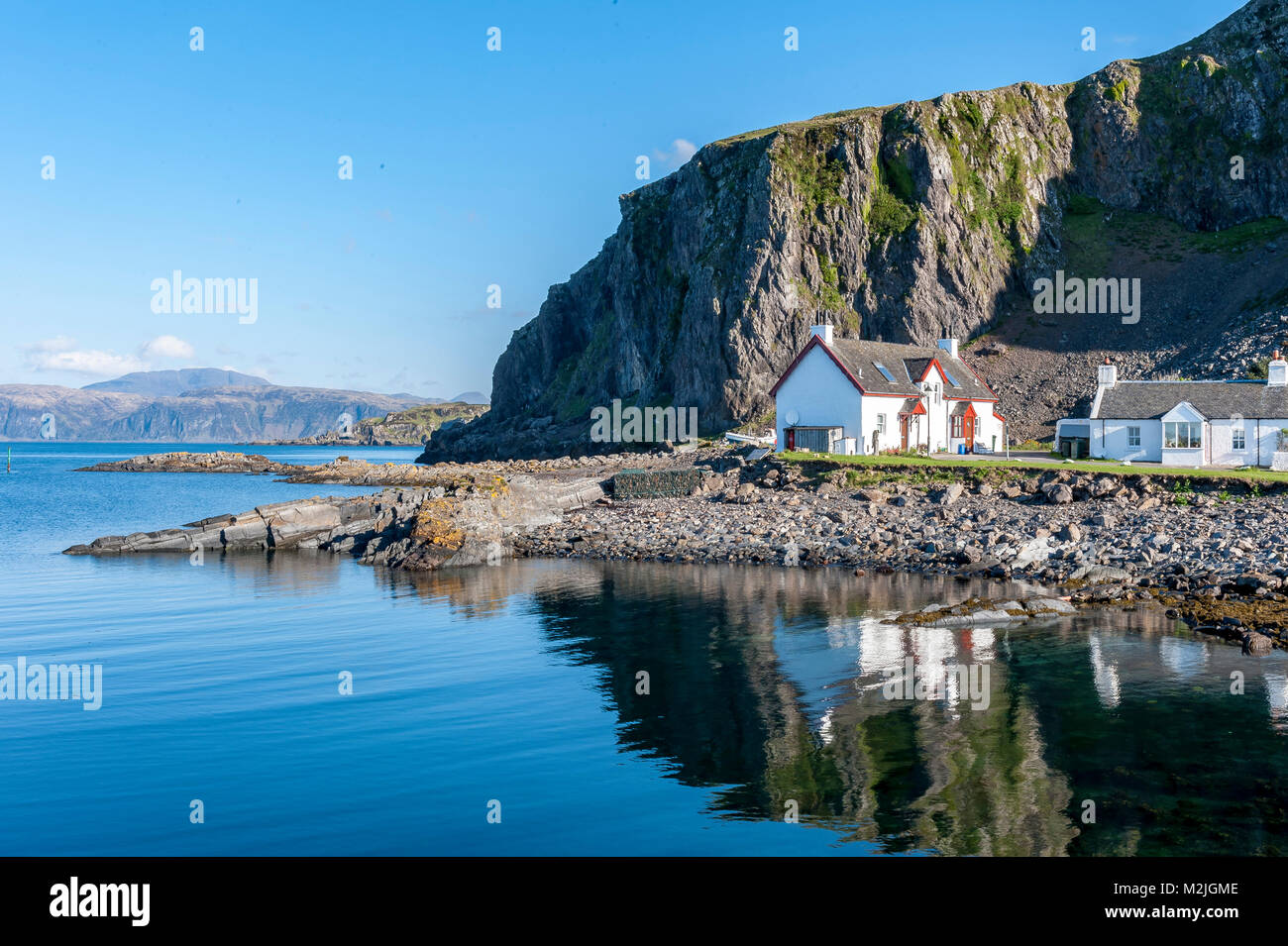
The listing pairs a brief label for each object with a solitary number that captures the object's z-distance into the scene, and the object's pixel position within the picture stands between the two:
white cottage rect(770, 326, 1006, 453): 58.88
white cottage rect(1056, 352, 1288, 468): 49.88
